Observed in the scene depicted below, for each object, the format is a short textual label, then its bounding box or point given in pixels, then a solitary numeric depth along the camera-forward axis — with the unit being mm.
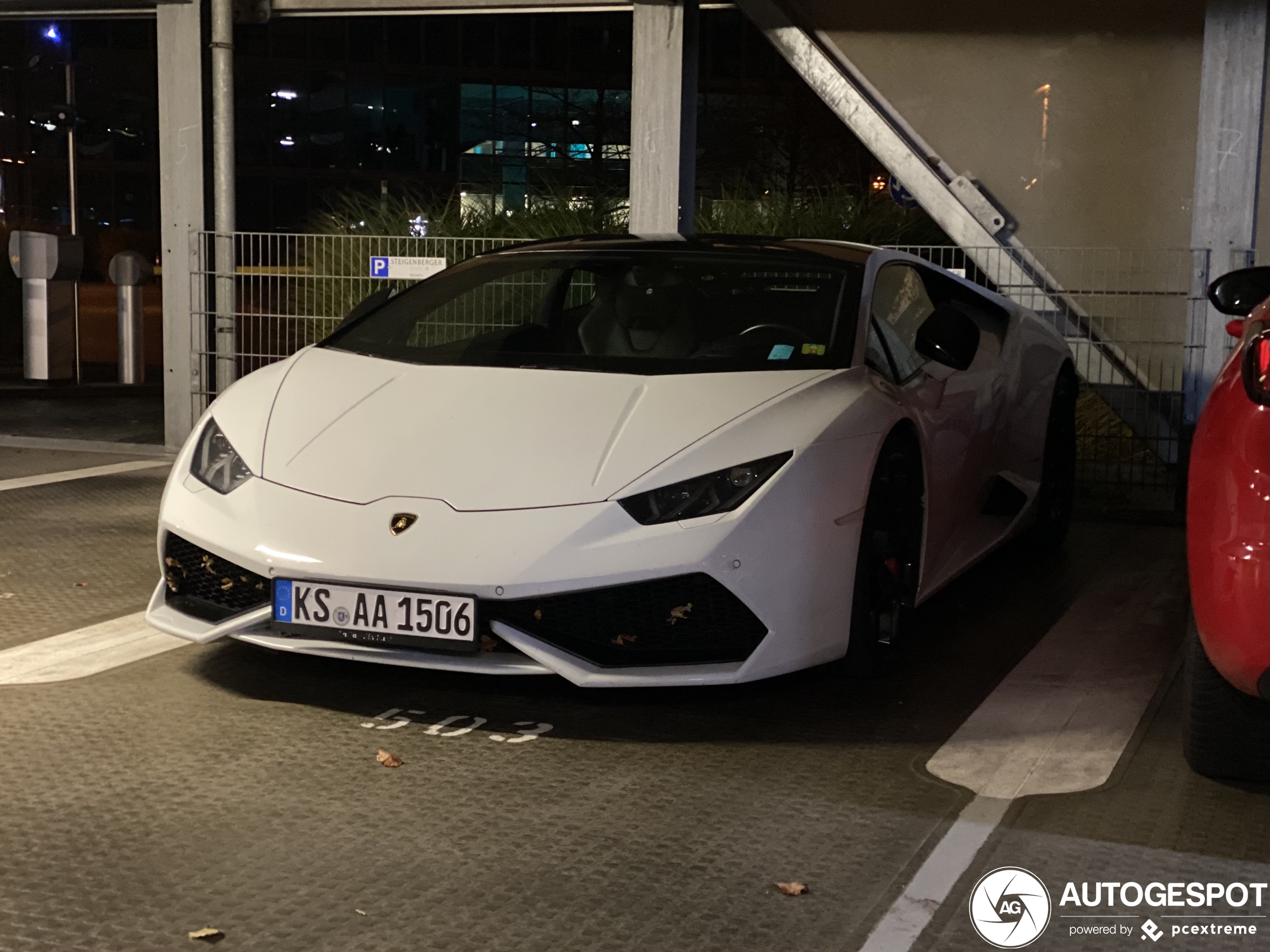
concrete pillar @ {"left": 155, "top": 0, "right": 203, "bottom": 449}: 9516
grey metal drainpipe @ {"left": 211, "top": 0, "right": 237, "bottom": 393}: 9391
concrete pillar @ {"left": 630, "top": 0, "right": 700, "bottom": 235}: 8938
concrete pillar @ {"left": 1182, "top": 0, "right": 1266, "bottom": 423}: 7801
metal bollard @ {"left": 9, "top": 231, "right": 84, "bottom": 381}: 12273
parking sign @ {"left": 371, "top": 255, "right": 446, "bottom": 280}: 8609
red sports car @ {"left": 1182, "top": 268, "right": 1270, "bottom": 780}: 2836
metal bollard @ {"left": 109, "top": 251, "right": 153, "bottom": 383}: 12305
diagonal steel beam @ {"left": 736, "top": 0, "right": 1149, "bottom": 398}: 8961
